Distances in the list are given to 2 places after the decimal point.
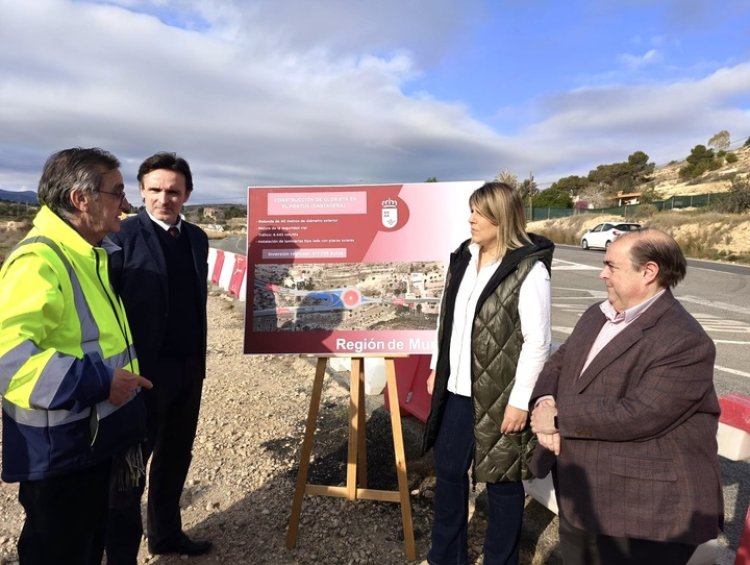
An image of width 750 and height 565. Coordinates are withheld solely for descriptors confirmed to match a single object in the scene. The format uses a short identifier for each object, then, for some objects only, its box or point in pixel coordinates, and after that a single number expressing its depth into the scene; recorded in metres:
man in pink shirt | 1.57
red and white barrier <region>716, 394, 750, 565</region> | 1.90
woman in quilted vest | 2.12
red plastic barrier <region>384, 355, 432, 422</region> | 4.06
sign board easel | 2.84
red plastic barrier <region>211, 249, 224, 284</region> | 13.05
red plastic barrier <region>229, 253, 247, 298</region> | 11.11
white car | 25.25
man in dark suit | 2.30
